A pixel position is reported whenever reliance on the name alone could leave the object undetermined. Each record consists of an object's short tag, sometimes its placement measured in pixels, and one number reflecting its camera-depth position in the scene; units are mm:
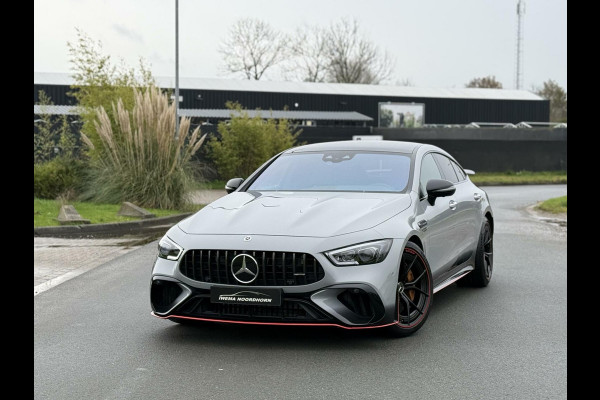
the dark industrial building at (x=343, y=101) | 52438
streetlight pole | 26031
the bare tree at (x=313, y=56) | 73688
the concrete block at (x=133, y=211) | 16828
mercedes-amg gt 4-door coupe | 5699
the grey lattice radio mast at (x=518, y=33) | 72625
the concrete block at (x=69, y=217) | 15453
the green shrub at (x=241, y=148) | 31641
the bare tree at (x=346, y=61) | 74562
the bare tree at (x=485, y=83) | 93875
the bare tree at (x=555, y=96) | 91762
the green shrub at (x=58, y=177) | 20641
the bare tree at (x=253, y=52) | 70875
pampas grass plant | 18391
